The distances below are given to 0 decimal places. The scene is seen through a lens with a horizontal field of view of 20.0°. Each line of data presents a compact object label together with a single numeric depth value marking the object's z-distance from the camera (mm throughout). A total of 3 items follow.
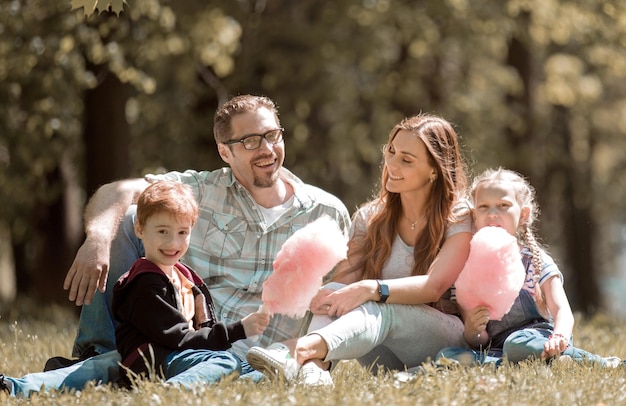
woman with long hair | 8514
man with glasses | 9123
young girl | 8613
